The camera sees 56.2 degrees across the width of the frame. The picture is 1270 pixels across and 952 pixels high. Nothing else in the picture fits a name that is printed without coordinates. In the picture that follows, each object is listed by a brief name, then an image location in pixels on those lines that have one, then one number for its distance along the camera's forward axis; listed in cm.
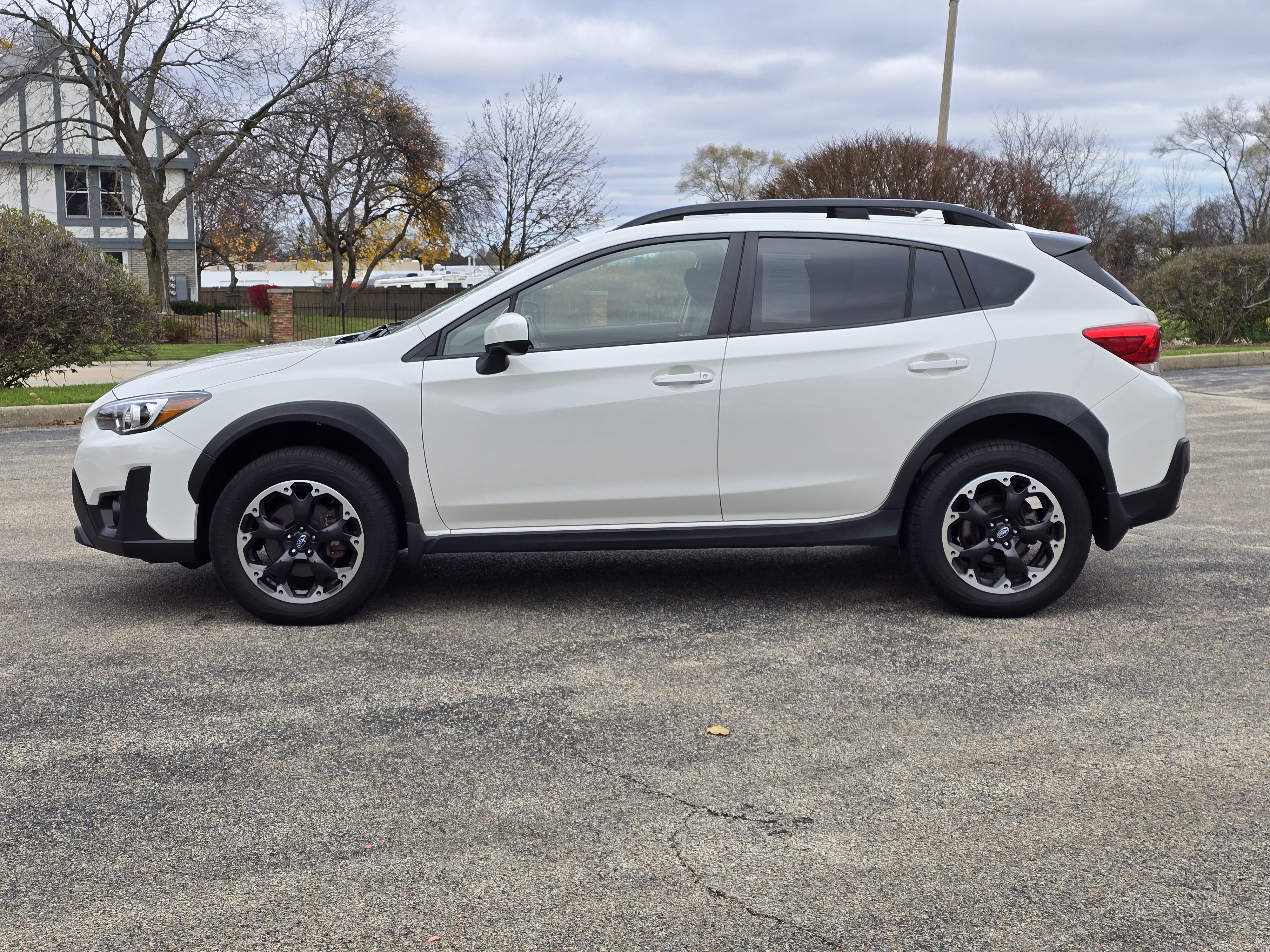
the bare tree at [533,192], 3372
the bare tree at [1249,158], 5566
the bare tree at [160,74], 3341
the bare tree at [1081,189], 4216
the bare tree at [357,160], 3472
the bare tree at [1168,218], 5262
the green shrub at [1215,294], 2120
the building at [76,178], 4241
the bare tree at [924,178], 1978
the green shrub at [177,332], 3038
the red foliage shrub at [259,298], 5512
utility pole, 1988
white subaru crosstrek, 503
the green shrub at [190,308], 3875
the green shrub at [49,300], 1397
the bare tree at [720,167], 7844
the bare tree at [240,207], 3509
